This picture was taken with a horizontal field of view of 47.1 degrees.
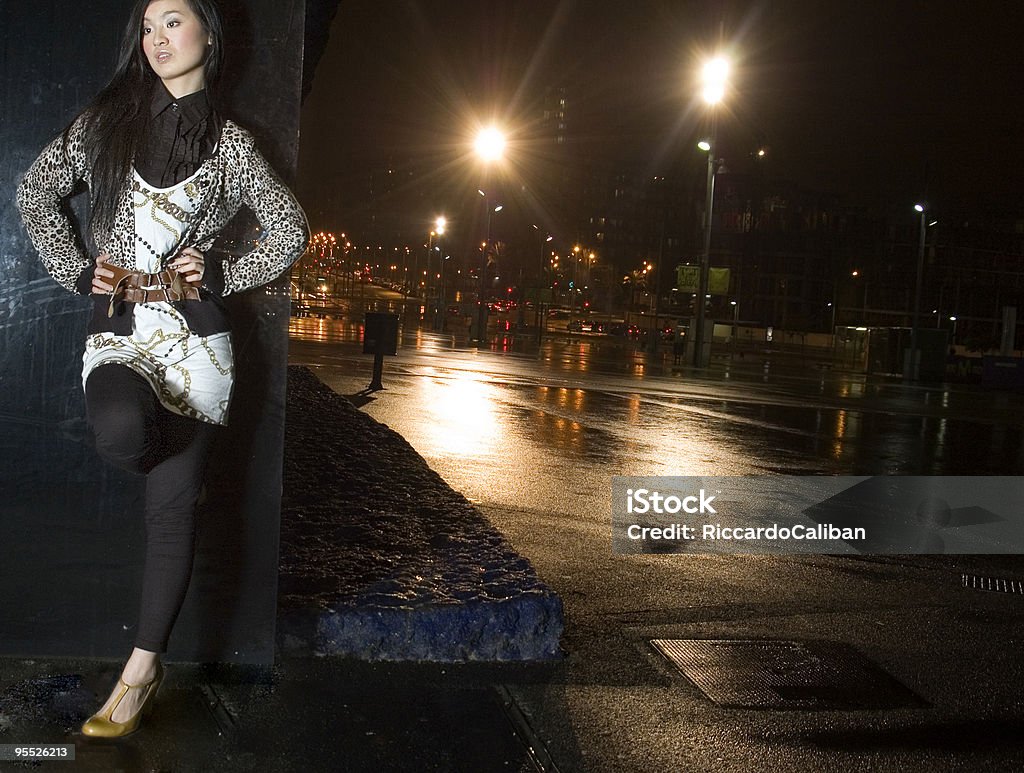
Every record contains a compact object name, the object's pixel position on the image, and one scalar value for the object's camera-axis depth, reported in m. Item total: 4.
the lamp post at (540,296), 52.97
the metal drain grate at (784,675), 3.81
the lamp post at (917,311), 38.72
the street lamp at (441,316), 53.34
